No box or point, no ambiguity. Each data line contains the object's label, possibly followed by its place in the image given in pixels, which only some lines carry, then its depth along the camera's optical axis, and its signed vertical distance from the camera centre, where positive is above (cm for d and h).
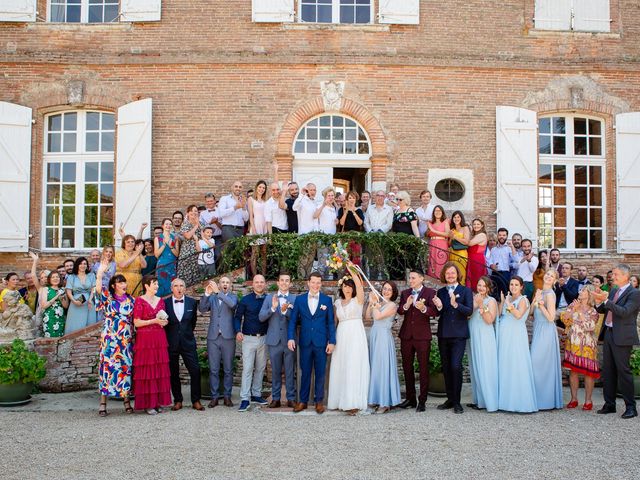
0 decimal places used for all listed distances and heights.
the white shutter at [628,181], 1275 +173
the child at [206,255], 1027 +25
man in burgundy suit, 812 -67
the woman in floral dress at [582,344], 827 -84
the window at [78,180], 1269 +167
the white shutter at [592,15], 1305 +487
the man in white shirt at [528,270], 1091 +6
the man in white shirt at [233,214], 1093 +92
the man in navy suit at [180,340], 822 -80
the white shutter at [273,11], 1252 +471
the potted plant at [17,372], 836 -122
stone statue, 930 -63
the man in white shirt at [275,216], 1044 +85
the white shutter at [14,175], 1228 +170
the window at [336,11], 1286 +484
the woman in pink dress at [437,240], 1051 +51
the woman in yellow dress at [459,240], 1055 +51
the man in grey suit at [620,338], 781 -71
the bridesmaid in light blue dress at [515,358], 791 -97
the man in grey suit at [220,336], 843 -77
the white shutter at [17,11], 1255 +469
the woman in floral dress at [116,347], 788 -87
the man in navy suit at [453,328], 801 -63
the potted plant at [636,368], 871 -117
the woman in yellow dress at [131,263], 1007 +12
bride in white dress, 792 -97
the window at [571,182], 1307 +174
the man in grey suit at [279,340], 822 -80
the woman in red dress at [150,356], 788 -96
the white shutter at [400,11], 1259 +474
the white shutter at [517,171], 1258 +187
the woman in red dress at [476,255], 1048 +29
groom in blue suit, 805 -72
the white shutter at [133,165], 1224 +188
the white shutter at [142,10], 1252 +470
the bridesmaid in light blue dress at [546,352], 812 -92
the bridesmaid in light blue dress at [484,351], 801 -90
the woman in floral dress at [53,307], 968 -50
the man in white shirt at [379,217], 1062 +86
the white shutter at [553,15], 1298 +485
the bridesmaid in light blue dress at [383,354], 805 -95
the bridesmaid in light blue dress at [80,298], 980 -38
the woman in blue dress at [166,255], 1013 +25
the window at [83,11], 1286 +482
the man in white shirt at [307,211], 1031 +91
